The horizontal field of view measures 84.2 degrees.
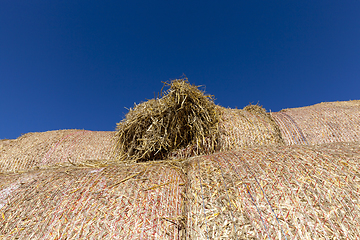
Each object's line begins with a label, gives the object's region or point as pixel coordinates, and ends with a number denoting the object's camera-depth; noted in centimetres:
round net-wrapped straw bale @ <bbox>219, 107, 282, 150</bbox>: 288
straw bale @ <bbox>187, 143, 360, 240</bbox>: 127
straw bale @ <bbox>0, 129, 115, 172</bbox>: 370
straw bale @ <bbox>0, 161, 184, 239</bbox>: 144
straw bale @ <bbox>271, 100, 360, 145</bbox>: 300
